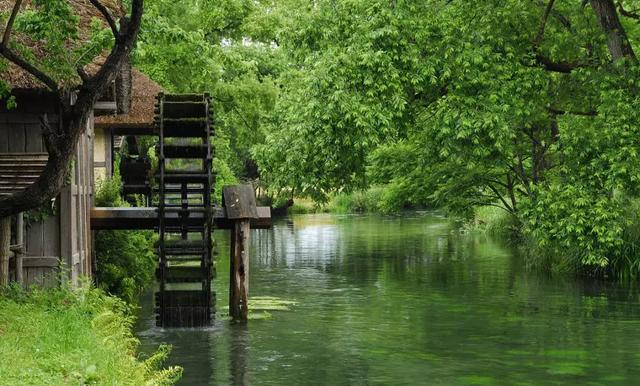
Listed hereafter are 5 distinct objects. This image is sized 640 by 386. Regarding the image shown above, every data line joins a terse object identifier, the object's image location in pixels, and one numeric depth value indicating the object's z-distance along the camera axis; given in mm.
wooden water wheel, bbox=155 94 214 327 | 19062
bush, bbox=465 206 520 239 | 36547
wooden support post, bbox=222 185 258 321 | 19391
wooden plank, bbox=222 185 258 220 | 19344
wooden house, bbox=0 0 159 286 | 14773
